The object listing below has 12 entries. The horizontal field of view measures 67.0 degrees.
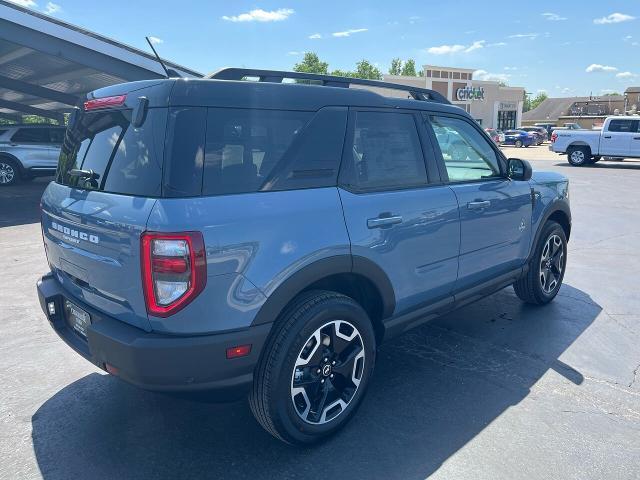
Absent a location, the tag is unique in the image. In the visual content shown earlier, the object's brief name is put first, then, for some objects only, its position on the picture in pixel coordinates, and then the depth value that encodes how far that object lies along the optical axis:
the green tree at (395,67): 116.62
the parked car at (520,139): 39.41
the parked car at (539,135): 40.98
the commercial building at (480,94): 55.47
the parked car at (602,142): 18.89
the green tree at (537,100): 149.62
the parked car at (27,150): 13.33
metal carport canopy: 11.13
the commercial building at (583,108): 63.31
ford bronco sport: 2.14
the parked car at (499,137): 37.80
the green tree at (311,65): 83.50
